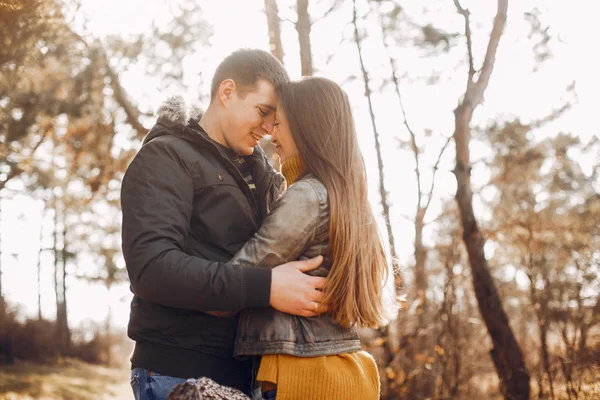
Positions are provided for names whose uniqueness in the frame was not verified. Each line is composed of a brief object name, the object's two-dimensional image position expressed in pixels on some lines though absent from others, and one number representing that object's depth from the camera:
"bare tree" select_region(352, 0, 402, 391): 8.43
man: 2.33
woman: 2.43
